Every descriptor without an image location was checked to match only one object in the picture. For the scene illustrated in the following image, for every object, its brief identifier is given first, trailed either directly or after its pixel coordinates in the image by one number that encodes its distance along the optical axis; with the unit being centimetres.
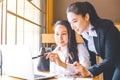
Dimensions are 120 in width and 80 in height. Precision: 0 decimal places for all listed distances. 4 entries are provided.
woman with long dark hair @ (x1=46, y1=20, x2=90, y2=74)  128
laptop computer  114
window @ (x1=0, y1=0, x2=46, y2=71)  167
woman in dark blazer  106
